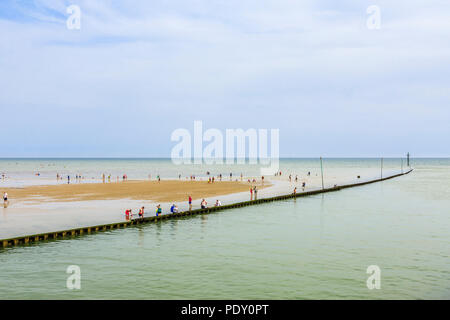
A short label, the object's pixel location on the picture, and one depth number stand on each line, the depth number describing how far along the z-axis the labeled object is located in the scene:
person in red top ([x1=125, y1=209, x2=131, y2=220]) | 43.28
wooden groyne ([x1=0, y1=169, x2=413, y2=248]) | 32.88
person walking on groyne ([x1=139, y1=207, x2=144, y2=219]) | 44.97
